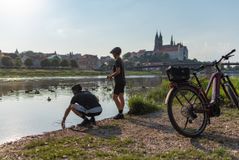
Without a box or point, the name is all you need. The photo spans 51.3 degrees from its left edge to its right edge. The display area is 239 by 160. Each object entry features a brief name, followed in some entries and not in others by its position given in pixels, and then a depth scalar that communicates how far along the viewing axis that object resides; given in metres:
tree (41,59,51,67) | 81.91
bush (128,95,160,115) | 7.67
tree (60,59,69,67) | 82.41
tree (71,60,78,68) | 84.97
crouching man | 6.36
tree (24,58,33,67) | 82.10
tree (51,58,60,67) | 82.05
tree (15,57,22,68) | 77.14
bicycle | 4.74
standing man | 6.86
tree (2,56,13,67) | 76.31
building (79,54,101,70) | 117.92
